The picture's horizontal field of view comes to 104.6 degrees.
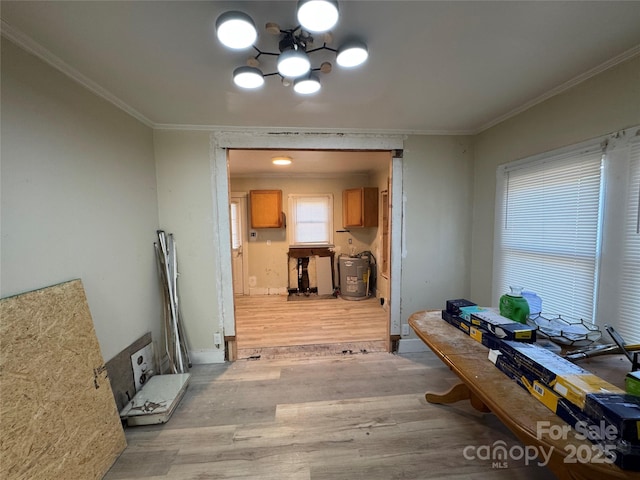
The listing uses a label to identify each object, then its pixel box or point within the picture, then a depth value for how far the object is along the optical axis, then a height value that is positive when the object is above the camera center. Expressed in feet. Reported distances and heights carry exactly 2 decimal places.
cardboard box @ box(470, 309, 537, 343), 4.14 -1.86
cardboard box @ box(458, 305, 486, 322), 5.09 -1.90
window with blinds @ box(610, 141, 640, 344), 4.50 -0.70
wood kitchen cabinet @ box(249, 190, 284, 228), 15.80 +0.85
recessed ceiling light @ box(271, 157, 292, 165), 11.87 +3.06
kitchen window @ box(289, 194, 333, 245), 16.69 +0.27
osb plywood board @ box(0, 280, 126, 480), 3.51 -2.72
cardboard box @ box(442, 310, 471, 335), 5.01 -2.13
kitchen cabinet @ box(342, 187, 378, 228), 15.23 +1.02
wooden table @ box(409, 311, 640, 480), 2.37 -2.26
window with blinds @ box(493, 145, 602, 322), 5.23 -0.19
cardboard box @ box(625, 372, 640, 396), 2.82 -1.88
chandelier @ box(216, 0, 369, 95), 3.14 +2.70
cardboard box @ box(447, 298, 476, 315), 5.48 -1.88
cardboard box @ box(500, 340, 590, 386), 3.16 -1.94
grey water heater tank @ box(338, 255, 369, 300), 15.39 -3.38
